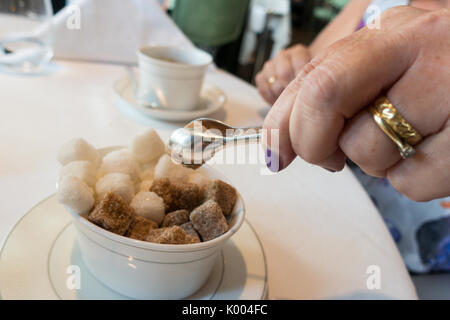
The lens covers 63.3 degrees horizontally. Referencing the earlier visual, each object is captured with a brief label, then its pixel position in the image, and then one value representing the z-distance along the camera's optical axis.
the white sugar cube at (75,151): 0.37
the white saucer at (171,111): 0.64
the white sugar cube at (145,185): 0.39
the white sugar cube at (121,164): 0.38
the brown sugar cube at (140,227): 0.33
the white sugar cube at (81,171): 0.35
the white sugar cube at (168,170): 0.39
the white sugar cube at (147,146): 0.40
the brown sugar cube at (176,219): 0.36
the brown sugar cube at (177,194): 0.37
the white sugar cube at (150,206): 0.35
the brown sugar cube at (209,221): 0.33
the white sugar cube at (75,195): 0.31
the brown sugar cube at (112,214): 0.31
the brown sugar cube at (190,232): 0.33
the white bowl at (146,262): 0.30
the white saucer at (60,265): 0.32
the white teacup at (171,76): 0.64
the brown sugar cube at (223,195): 0.36
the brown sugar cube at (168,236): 0.31
